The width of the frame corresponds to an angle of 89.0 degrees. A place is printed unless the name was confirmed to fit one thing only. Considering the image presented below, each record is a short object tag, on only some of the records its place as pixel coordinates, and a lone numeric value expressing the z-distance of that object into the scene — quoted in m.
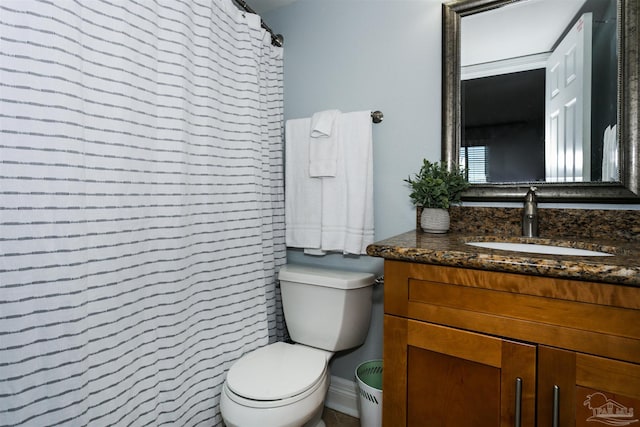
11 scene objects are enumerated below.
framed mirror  1.16
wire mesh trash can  1.35
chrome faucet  1.23
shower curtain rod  1.64
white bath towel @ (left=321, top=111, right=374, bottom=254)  1.59
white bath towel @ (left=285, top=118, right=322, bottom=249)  1.73
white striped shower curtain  0.81
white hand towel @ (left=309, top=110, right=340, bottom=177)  1.64
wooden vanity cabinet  0.76
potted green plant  1.35
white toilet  1.15
